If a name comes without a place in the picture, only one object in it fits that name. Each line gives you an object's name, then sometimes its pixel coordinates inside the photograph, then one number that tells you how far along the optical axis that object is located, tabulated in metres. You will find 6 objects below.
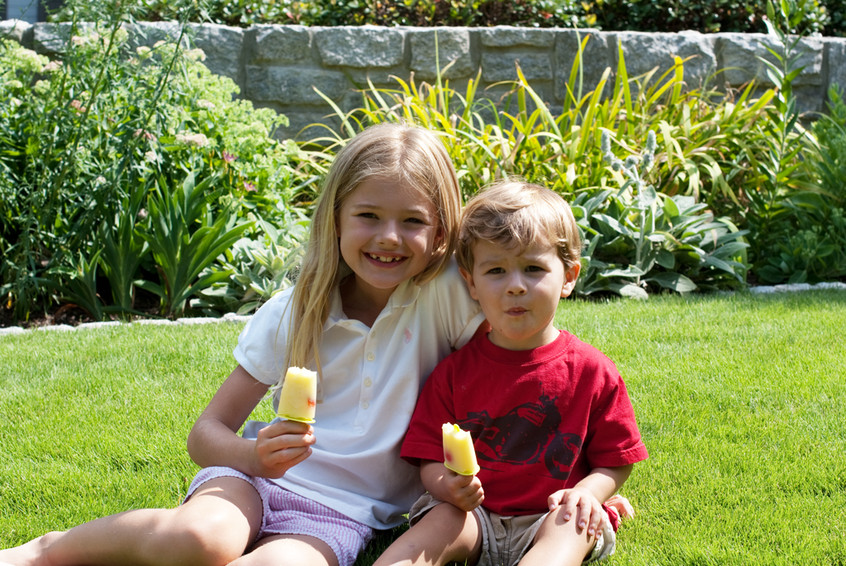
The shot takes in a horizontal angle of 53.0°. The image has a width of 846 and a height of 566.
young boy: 2.10
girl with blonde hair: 2.16
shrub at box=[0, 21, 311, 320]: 4.57
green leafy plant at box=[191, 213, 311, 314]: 4.73
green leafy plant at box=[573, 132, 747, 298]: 4.92
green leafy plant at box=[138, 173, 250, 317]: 4.62
